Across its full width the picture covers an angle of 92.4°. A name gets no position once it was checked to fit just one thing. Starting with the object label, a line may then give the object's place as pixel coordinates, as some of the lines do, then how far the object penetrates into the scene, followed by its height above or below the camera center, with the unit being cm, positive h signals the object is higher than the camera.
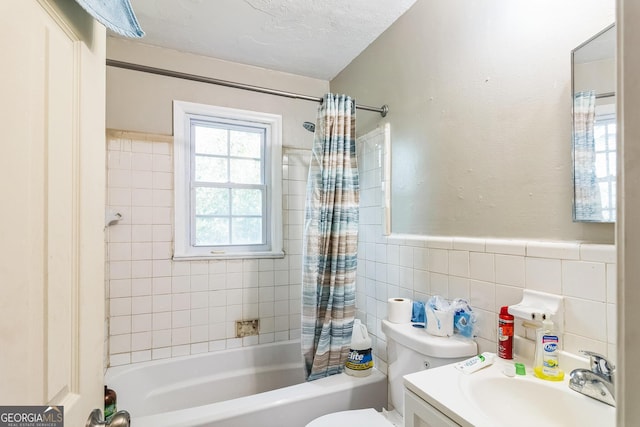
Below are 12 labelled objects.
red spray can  106 -42
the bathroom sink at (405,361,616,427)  77 -51
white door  42 +1
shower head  194 +57
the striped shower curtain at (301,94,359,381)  168 -20
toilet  118 -59
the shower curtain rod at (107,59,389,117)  142 +68
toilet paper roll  144 -45
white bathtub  137 -98
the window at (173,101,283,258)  211 +24
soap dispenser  92 -42
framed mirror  87 +26
